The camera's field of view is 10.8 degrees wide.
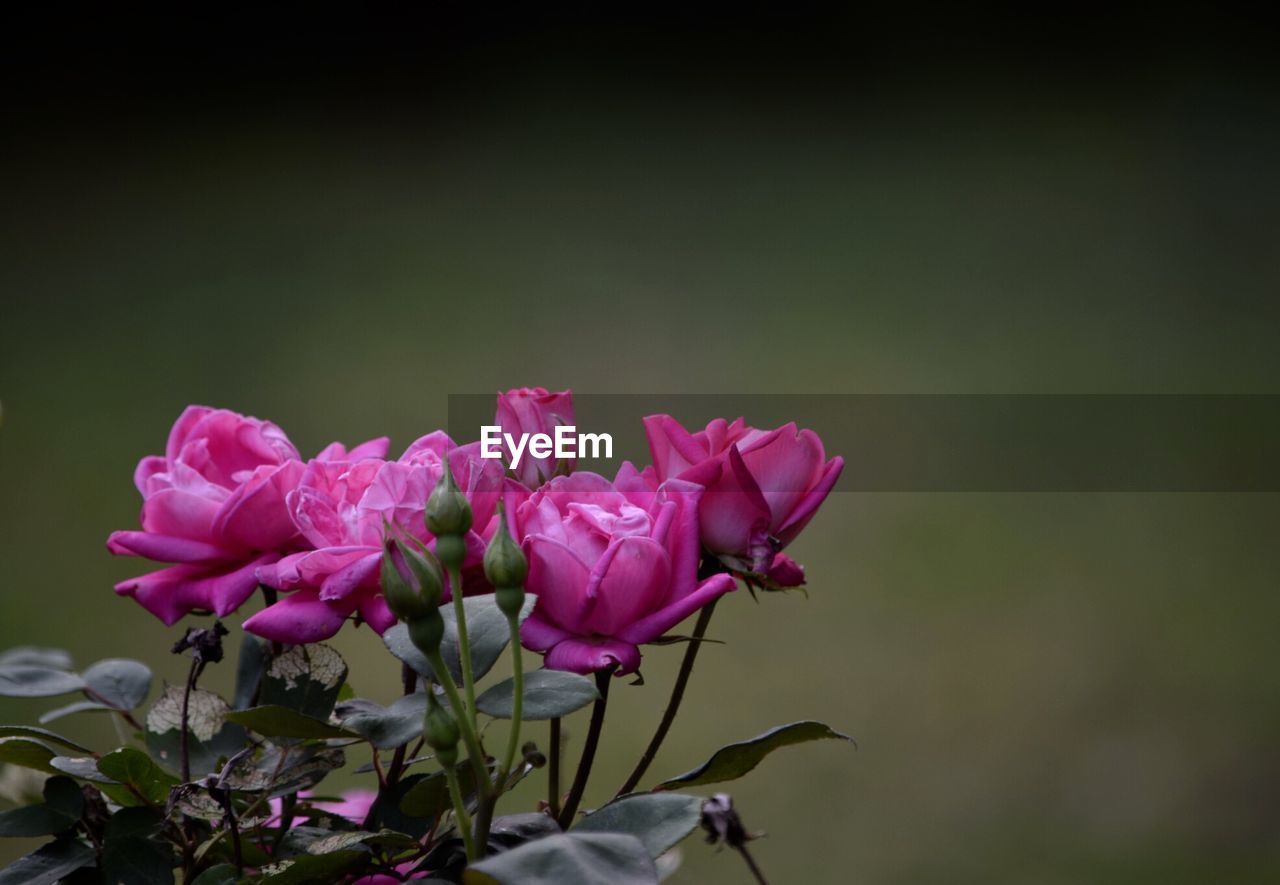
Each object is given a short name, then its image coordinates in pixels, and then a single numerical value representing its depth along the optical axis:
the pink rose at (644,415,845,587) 2.00
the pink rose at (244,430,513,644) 1.97
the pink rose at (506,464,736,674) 1.96
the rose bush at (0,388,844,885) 1.92
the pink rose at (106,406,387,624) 2.01
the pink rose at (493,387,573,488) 2.03
